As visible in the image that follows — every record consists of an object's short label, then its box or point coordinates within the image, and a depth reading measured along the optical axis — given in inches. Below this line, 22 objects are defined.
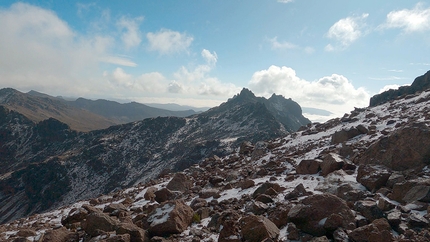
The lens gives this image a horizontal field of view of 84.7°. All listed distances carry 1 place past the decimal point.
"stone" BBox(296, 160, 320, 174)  584.7
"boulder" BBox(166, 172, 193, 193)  693.0
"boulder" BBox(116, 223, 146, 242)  349.1
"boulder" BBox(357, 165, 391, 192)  417.4
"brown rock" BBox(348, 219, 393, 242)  260.8
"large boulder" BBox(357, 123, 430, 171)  472.1
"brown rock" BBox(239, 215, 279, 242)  307.3
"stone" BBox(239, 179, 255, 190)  561.0
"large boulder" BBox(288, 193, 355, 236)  303.5
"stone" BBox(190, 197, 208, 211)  474.9
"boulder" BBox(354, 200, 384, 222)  316.5
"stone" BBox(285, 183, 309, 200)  431.5
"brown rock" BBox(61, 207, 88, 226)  503.5
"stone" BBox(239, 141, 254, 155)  1134.6
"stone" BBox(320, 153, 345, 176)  543.8
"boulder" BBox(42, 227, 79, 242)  387.8
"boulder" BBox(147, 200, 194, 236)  370.3
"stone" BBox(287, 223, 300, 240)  309.3
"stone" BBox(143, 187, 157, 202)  652.1
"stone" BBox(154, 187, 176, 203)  612.4
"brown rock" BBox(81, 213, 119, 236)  397.7
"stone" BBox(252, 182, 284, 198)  478.9
